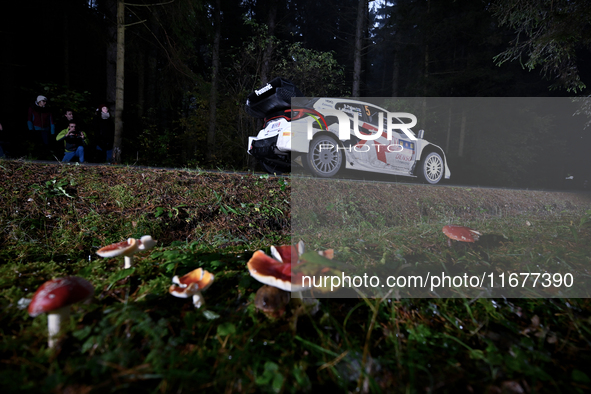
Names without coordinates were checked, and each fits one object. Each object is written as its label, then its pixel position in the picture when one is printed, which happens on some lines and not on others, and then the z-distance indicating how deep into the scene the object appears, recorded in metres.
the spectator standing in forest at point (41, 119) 7.38
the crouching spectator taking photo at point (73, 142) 5.95
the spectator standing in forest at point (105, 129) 6.94
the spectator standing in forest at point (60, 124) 8.97
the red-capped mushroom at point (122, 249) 1.15
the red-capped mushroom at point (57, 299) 0.83
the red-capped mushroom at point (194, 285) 0.98
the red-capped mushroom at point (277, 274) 0.92
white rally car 4.93
